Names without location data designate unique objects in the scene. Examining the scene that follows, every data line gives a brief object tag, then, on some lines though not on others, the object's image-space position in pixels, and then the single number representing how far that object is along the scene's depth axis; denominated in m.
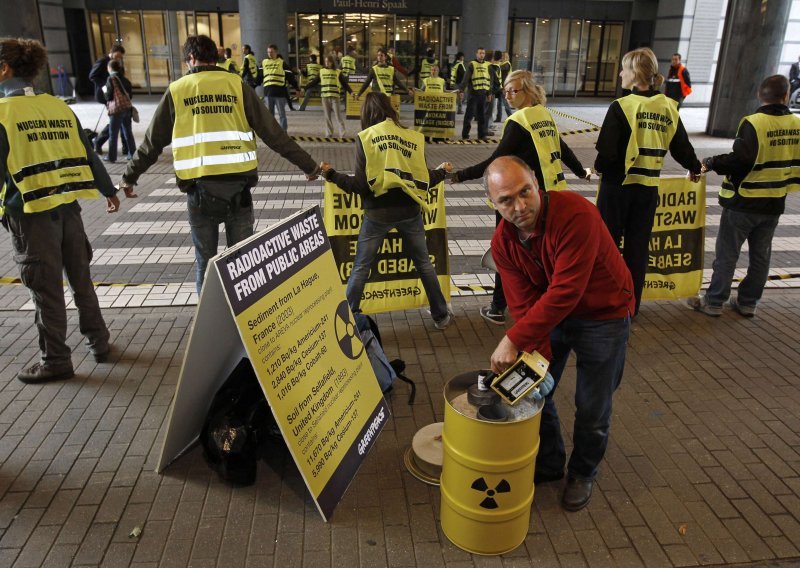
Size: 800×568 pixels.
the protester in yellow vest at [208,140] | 4.77
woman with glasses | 5.11
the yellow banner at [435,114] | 15.46
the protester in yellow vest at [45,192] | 4.33
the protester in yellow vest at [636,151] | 5.18
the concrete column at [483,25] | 20.75
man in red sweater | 2.89
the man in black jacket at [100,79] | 12.34
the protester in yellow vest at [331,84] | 15.57
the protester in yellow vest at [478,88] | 15.16
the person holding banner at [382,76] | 16.72
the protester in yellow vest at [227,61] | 16.11
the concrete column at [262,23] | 20.80
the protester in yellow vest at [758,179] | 5.50
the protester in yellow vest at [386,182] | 4.96
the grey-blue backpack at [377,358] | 4.47
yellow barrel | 2.94
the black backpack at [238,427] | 3.63
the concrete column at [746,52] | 14.99
